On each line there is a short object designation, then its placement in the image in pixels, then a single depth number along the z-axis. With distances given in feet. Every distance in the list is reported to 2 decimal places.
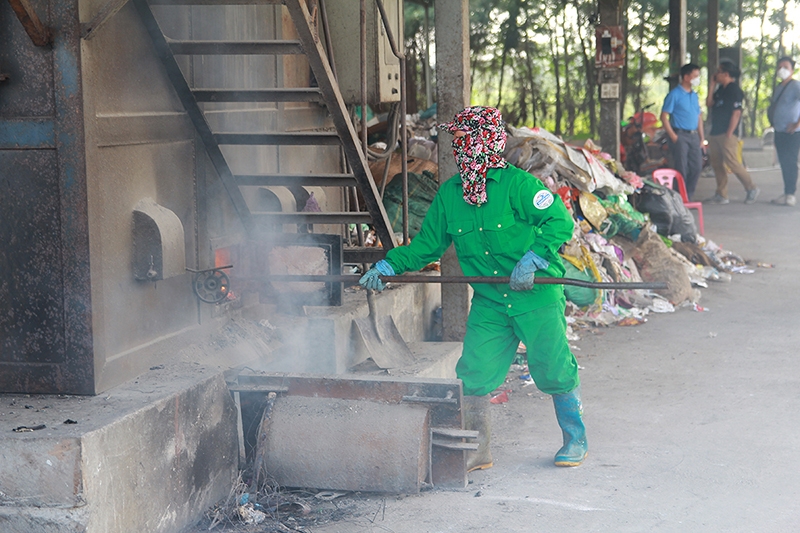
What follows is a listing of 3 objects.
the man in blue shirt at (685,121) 40.96
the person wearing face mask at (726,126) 45.57
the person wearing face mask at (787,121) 43.24
